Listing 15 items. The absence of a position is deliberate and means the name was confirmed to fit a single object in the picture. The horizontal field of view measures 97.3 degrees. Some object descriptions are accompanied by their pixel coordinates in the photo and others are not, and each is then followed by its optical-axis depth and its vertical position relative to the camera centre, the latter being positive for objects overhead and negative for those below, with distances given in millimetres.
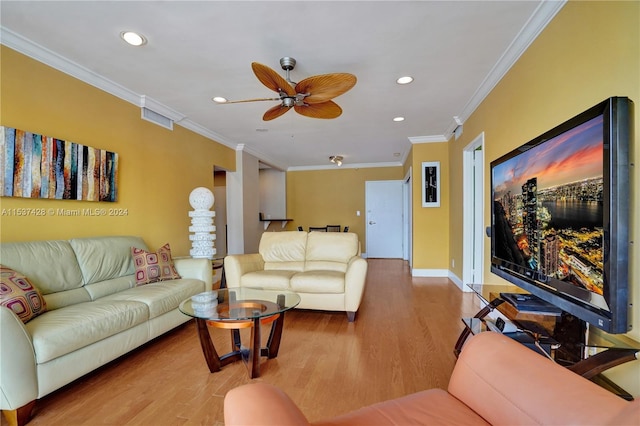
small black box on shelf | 1580 -565
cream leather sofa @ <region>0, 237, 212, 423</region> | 1485 -694
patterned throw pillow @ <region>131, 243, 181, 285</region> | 2754 -556
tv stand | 1077 -617
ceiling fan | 2084 +975
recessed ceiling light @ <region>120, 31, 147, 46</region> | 2150 +1364
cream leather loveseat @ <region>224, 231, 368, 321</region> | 2971 -702
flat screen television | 1048 -36
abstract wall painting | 2152 +390
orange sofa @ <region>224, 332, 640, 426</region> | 670 -524
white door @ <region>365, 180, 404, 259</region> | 7254 -220
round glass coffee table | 1862 -706
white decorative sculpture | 3779 -183
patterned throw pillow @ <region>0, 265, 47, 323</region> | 1658 -502
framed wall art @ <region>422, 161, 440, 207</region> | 4949 +445
